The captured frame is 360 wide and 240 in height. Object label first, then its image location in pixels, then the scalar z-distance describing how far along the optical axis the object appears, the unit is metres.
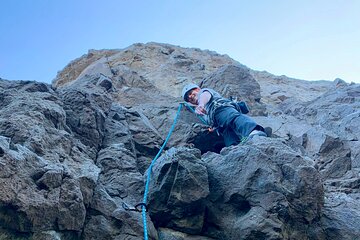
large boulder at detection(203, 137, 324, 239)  6.28
